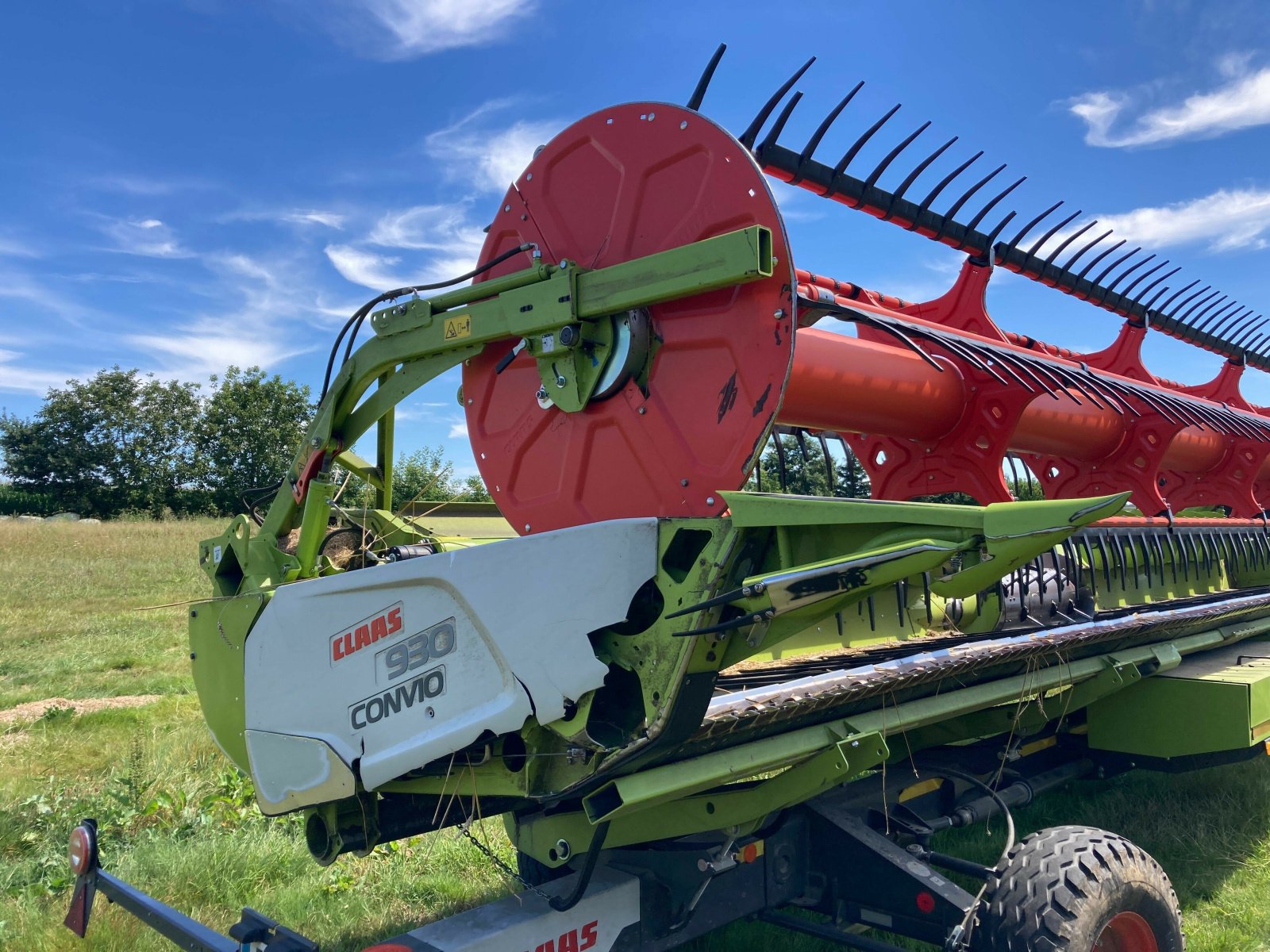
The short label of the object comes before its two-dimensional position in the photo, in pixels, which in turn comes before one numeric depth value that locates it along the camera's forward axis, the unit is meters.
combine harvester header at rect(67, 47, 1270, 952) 2.07
